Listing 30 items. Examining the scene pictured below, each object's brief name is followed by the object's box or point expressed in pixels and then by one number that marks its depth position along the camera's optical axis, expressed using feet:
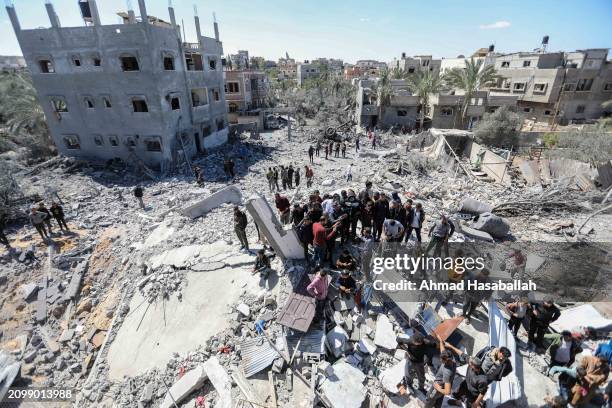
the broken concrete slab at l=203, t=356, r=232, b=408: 16.32
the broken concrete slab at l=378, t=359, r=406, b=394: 15.58
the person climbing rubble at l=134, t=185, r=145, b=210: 43.82
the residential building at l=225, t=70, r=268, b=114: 113.09
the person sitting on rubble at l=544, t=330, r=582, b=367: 14.76
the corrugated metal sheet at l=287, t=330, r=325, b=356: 17.61
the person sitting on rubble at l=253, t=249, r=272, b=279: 23.79
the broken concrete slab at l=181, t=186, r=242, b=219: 37.90
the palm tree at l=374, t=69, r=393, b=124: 96.10
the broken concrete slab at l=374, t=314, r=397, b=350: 17.71
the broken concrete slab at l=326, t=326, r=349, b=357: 17.71
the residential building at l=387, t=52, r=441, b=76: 138.92
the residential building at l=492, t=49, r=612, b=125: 95.45
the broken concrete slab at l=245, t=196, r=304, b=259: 21.84
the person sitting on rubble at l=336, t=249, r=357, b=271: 20.43
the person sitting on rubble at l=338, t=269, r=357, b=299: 19.90
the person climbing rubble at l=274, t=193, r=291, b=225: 28.58
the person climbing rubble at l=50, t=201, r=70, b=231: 38.14
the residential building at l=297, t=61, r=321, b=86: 231.50
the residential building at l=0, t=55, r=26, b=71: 242.33
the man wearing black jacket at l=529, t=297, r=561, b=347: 16.07
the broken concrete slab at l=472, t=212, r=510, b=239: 29.84
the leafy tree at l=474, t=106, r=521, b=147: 74.74
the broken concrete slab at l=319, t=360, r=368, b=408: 15.12
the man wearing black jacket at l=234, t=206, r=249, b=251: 26.12
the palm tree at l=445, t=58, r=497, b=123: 77.61
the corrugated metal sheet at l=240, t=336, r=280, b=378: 17.34
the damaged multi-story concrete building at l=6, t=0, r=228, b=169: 58.13
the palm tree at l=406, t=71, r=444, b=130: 92.27
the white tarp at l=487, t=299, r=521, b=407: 14.24
